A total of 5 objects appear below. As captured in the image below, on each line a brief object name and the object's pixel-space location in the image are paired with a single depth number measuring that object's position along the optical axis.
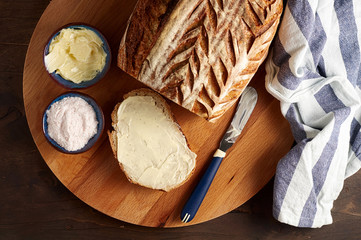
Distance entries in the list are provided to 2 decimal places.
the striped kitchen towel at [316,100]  0.64
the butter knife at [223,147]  0.67
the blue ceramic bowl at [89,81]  0.64
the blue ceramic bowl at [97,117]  0.65
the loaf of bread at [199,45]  0.60
